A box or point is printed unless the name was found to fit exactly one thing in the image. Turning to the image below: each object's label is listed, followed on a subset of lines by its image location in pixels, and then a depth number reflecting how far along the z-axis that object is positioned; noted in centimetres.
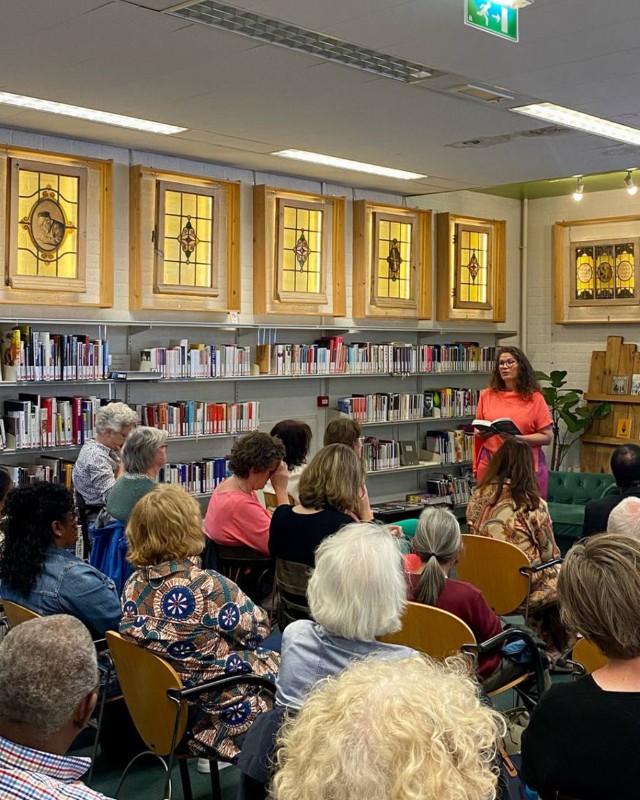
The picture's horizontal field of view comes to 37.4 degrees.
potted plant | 1008
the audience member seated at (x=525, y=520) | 494
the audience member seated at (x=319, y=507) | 403
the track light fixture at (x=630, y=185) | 866
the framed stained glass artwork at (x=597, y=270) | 1014
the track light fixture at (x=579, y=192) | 912
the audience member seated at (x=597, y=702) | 213
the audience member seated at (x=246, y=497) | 468
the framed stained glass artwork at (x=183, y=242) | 737
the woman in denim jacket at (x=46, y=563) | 367
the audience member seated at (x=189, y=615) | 332
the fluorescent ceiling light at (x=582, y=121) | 613
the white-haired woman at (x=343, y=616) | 262
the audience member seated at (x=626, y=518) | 398
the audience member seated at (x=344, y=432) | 590
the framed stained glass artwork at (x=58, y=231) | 659
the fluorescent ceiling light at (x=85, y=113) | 592
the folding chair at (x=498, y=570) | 481
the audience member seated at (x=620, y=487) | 497
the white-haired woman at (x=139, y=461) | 472
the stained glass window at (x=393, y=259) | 925
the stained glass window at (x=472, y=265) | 1002
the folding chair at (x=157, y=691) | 310
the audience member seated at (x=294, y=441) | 584
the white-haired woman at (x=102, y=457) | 571
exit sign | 389
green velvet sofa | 831
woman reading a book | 675
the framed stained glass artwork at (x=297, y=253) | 820
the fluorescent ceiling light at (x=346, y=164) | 764
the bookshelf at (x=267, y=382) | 731
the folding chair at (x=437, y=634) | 348
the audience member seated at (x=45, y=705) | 180
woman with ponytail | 367
